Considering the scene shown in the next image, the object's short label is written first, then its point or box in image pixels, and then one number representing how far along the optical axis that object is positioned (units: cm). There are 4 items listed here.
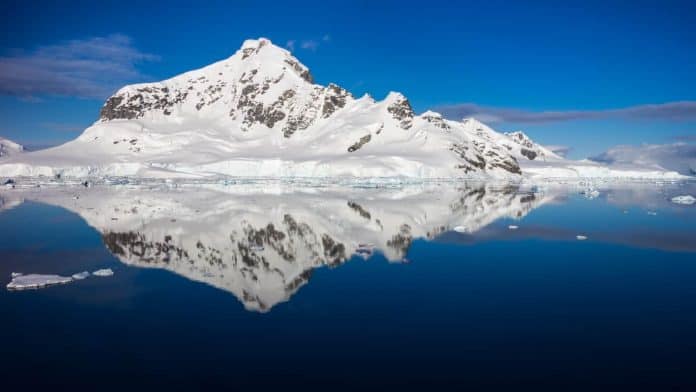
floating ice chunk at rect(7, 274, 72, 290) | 1330
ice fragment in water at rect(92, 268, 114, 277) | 1477
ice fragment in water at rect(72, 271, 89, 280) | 1425
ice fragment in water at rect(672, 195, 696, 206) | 4116
